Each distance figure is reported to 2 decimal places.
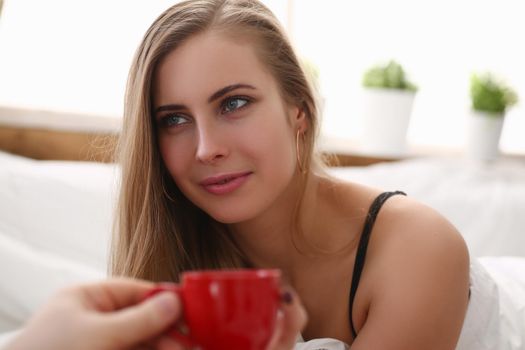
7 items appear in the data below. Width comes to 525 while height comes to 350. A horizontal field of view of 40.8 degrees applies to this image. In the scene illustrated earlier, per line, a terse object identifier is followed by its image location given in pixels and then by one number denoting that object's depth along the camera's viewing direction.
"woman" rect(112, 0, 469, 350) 1.30
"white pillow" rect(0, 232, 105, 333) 1.83
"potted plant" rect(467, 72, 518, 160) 3.11
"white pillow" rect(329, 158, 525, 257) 2.30
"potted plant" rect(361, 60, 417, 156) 2.98
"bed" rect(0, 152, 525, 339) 1.87
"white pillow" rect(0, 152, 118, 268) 2.03
